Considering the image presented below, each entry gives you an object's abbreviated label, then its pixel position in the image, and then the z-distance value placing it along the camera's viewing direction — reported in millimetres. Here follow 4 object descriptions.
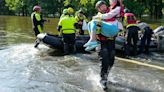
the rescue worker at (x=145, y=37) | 13727
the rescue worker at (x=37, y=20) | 15031
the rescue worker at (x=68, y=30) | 12984
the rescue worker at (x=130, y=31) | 13258
